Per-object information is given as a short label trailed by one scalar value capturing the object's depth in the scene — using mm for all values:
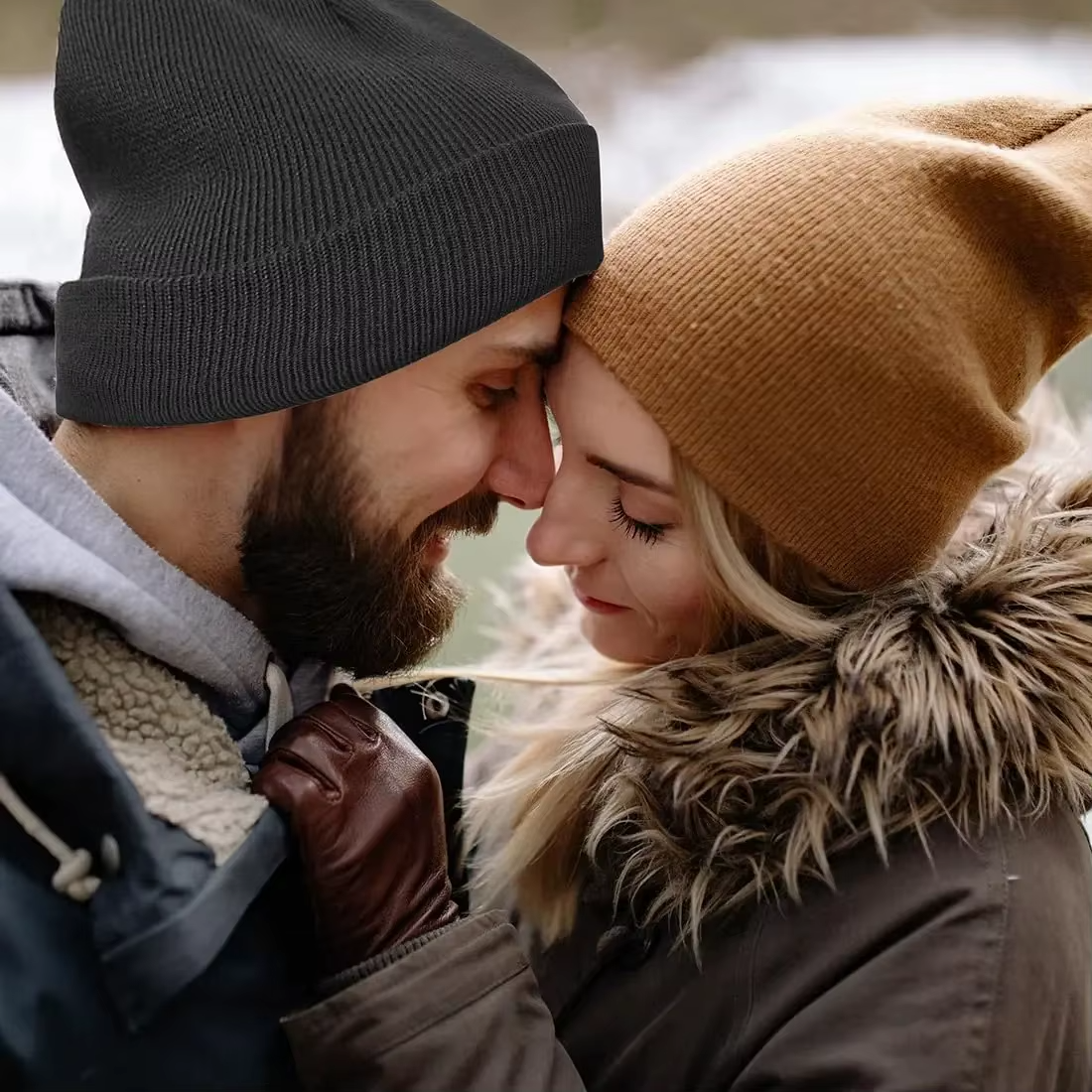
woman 825
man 716
